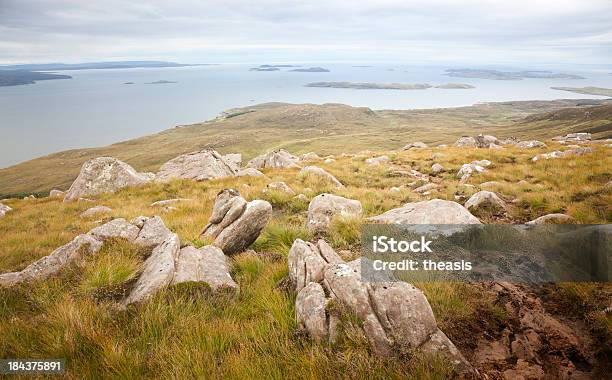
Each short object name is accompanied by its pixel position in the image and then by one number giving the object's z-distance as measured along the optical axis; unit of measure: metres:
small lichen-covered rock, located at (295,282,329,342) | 4.28
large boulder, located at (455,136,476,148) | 48.31
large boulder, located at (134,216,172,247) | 7.93
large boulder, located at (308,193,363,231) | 9.80
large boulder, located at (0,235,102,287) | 6.32
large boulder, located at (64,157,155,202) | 21.88
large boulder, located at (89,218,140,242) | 7.92
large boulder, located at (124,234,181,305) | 5.25
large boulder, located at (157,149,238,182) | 24.45
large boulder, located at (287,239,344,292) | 5.43
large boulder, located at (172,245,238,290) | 5.77
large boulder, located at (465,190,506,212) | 11.65
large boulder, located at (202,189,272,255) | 8.07
